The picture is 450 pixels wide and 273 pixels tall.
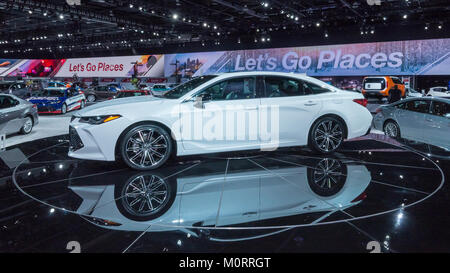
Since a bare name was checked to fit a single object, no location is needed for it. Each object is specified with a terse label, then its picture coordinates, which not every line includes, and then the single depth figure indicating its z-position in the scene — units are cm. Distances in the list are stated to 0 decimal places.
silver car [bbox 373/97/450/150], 646
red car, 1300
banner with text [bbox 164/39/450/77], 2025
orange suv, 1739
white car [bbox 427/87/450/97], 1890
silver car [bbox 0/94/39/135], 754
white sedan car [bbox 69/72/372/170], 417
